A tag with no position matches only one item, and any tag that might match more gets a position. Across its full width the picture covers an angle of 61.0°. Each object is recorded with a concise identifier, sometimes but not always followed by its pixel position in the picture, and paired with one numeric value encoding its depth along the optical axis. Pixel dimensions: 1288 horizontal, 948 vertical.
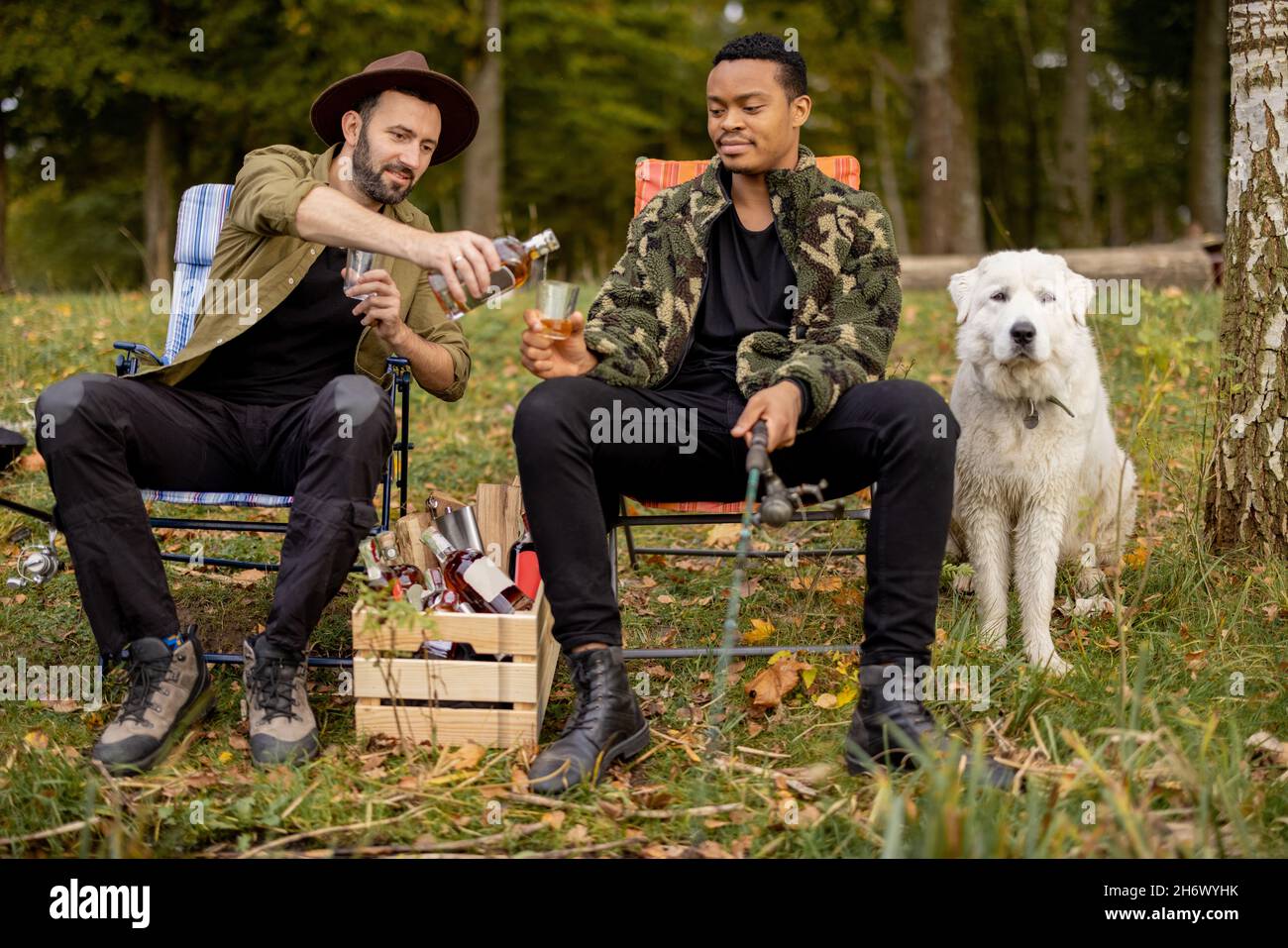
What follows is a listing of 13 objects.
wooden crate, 2.66
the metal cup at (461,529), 3.30
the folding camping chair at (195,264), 3.34
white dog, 3.03
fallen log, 8.03
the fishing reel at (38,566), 3.04
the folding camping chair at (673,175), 3.68
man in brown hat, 2.64
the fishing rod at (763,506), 2.22
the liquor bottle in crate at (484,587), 3.00
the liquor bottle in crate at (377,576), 2.68
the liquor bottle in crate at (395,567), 3.01
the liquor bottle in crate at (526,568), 3.21
